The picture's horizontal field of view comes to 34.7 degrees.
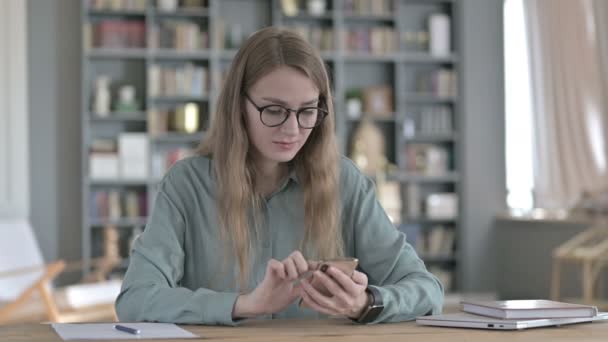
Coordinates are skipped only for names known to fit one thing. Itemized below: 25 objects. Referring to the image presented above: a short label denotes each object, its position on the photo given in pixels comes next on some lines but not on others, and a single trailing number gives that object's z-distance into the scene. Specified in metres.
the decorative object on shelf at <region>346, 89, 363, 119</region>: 8.12
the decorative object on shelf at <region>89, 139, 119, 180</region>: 7.66
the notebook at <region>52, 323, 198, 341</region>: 1.65
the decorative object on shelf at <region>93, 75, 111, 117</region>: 7.66
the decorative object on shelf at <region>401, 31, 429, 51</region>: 8.34
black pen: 1.68
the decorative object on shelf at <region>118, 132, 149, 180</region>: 7.70
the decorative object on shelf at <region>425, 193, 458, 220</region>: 8.27
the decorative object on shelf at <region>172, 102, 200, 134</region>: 7.78
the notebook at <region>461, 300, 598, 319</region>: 1.83
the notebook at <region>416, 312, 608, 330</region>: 1.79
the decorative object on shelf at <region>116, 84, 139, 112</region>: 7.69
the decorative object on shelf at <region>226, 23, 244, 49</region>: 7.89
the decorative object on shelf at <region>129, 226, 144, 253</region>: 7.80
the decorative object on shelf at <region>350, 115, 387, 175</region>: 8.11
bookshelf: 7.72
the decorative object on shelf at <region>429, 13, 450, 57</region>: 8.29
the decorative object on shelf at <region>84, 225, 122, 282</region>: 7.68
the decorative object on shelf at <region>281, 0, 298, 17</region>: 7.92
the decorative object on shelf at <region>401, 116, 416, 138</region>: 8.22
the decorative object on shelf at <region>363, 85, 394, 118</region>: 8.16
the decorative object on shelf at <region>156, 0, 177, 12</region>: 7.68
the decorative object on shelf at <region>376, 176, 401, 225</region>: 8.08
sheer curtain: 7.35
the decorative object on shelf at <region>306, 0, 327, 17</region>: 7.97
